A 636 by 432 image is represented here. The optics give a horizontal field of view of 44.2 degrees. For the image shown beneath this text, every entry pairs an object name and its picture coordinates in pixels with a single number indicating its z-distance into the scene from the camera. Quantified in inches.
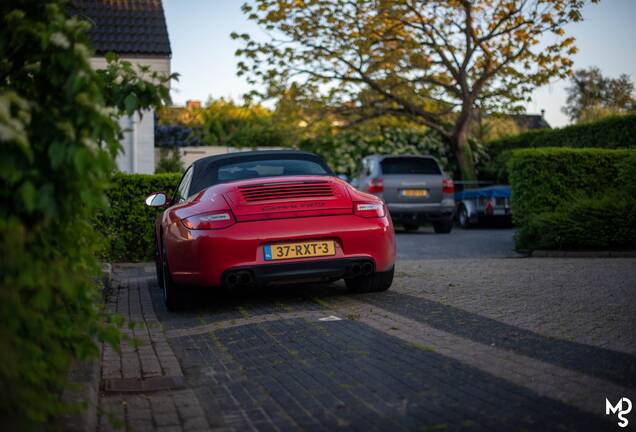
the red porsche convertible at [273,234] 269.3
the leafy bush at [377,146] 1078.2
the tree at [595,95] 2084.2
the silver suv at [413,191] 759.7
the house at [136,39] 776.3
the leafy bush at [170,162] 941.7
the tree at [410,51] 902.4
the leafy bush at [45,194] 122.0
